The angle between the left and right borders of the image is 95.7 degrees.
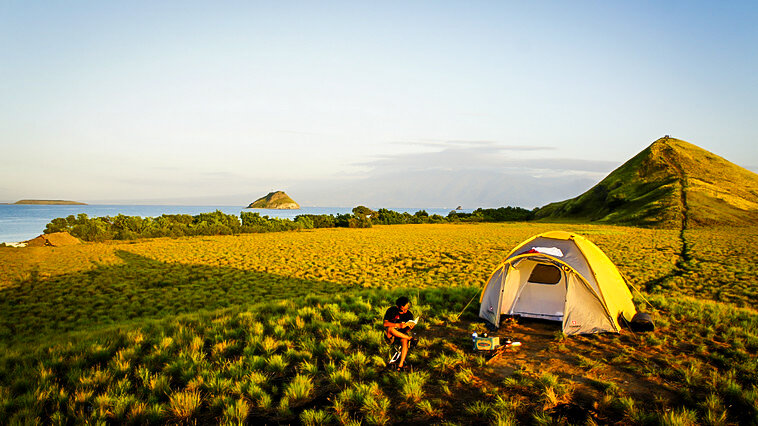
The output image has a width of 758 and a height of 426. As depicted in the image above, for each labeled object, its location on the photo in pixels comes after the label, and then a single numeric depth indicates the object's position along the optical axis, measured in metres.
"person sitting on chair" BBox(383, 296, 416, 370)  6.65
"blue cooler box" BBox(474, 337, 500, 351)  7.11
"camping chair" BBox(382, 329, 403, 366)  6.77
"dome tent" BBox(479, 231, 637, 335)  8.37
